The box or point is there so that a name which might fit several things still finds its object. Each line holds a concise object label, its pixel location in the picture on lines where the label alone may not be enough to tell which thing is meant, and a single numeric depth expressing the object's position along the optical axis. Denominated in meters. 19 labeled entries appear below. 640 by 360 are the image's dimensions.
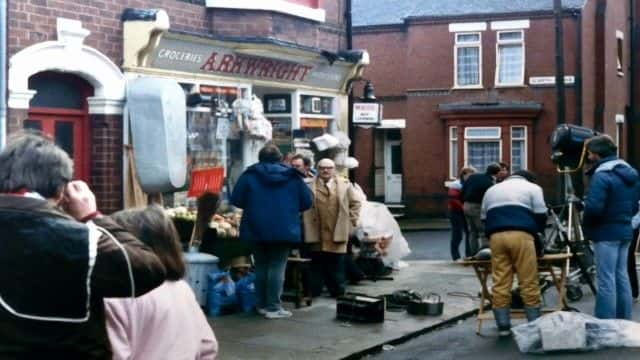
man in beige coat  12.22
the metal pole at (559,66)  25.89
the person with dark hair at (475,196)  16.33
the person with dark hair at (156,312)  3.83
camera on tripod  12.59
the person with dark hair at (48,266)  3.23
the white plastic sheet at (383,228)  14.24
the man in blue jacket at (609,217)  9.70
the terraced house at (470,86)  30.47
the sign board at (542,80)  30.48
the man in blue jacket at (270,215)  10.84
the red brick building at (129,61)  10.59
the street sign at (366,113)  16.67
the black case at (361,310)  11.01
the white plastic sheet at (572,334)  9.17
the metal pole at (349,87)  16.70
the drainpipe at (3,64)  9.66
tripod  12.20
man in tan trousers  9.69
